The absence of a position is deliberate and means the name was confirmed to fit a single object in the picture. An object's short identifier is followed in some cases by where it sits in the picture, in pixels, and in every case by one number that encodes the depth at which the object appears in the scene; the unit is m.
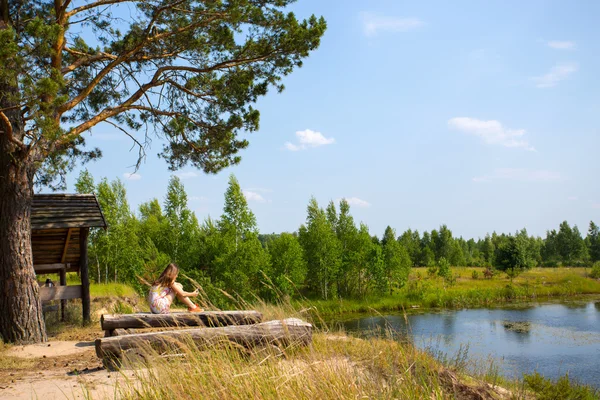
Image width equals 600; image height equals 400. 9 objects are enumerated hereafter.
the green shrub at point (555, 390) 6.71
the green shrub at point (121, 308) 14.88
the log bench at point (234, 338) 6.27
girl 8.05
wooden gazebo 11.98
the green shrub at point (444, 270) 35.79
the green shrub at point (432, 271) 39.03
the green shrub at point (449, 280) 35.69
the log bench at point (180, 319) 7.26
